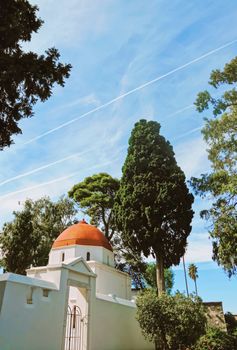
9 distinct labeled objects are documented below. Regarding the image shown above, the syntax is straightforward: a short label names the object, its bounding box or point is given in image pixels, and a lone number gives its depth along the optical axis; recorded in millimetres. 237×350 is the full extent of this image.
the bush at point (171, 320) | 13641
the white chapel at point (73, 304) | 9008
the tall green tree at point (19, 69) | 7918
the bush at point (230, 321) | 19472
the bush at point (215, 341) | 14852
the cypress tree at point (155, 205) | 17906
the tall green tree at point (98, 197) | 29812
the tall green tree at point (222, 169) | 13009
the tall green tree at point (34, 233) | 23859
